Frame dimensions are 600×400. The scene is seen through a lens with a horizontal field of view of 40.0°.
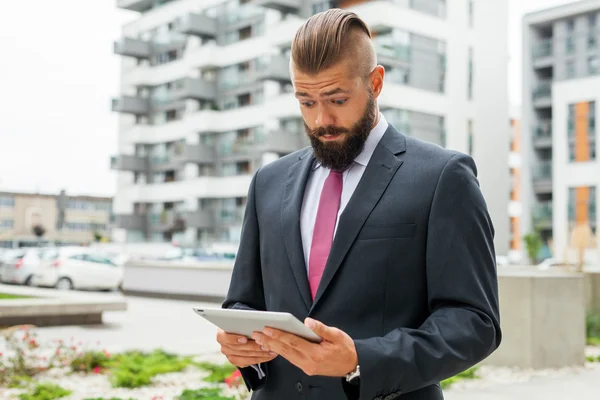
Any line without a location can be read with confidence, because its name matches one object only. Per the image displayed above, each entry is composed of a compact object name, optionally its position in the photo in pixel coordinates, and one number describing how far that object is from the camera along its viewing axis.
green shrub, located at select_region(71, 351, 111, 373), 8.80
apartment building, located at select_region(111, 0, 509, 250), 44.19
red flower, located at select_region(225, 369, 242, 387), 6.48
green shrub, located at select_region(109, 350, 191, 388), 7.93
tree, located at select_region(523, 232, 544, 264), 48.38
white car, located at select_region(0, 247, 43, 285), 27.12
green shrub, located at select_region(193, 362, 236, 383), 8.09
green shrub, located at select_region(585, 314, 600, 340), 12.27
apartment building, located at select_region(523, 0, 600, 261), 50.22
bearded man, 1.87
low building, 99.12
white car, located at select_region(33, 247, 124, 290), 25.34
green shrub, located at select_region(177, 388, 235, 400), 6.79
